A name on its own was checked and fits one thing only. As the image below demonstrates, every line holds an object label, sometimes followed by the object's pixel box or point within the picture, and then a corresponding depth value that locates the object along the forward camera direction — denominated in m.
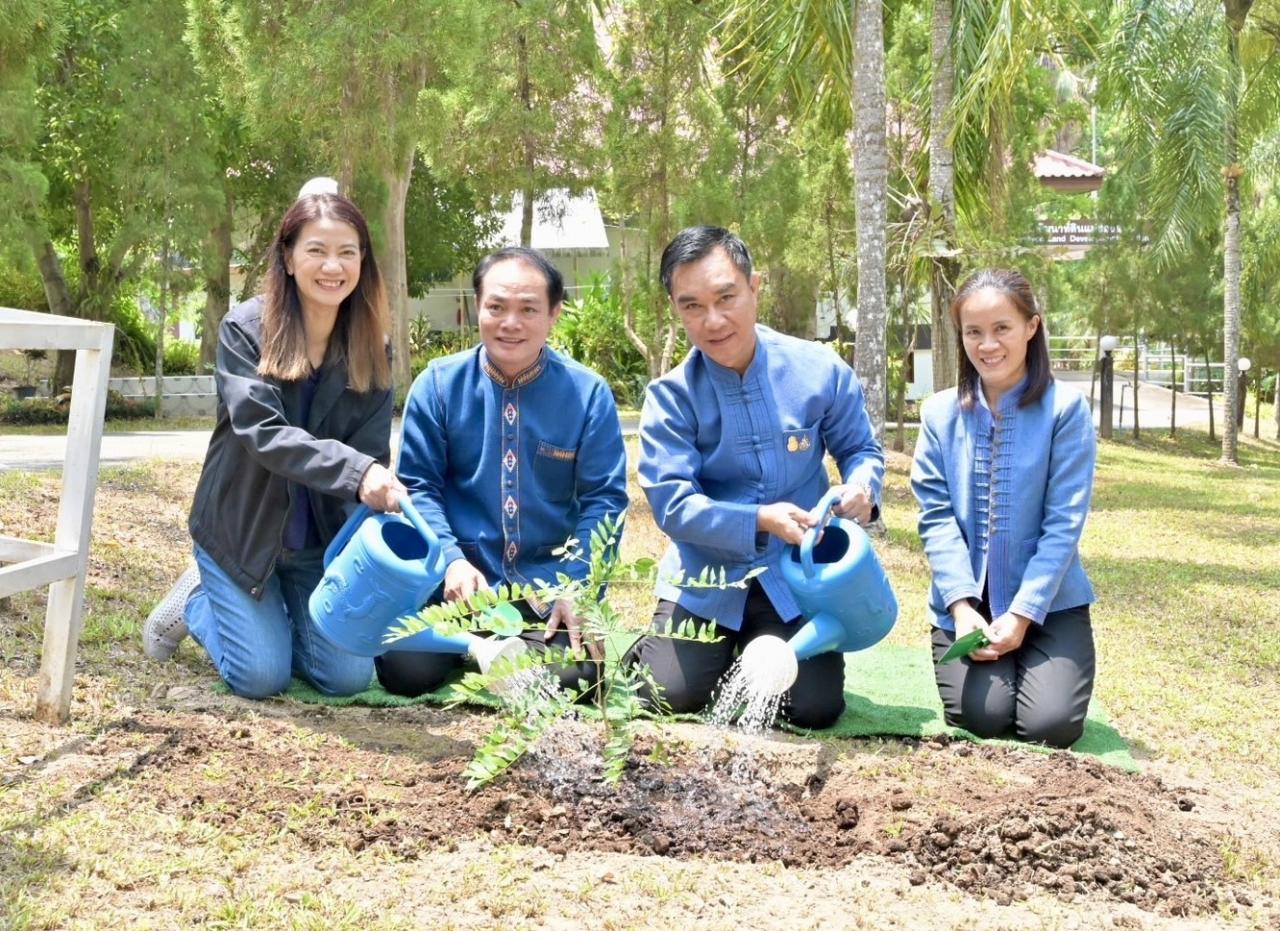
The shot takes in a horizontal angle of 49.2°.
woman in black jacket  3.85
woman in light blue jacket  3.95
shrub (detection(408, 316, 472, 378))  22.41
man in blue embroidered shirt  4.19
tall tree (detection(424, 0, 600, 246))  11.79
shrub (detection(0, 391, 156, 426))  15.66
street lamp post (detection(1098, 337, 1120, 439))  21.03
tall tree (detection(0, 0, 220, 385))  15.16
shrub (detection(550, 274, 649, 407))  20.95
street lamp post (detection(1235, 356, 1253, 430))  20.36
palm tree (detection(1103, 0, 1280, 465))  13.68
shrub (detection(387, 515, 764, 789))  3.16
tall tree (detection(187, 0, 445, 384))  9.81
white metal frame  3.40
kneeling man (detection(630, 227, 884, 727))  3.93
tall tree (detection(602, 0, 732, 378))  10.75
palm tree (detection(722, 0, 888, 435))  8.41
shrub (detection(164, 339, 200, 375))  20.70
